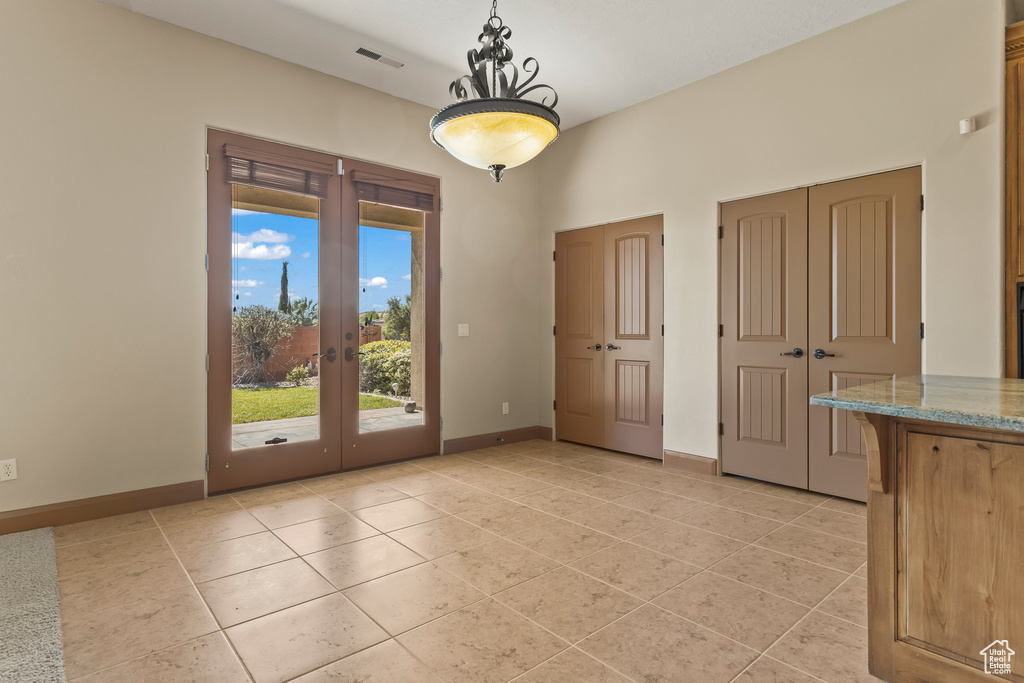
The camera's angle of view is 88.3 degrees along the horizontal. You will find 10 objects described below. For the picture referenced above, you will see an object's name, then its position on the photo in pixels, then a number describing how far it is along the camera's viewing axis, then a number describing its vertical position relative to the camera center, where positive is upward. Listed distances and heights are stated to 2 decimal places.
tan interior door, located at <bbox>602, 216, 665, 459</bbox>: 4.85 +0.05
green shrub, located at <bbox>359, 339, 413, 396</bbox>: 4.60 -0.21
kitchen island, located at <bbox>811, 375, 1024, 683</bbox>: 1.52 -0.59
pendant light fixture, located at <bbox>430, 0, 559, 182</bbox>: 2.57 +1.10
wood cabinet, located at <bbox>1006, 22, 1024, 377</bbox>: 2.97 +0.93
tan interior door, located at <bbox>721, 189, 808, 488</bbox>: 3.94 +0.04
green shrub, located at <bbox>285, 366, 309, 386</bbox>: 4.17 -0.26
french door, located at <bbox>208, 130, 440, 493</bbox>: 3.88 +0.23
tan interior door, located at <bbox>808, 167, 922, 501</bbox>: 3.42 +0.30
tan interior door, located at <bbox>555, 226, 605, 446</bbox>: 5.34 +0.07
